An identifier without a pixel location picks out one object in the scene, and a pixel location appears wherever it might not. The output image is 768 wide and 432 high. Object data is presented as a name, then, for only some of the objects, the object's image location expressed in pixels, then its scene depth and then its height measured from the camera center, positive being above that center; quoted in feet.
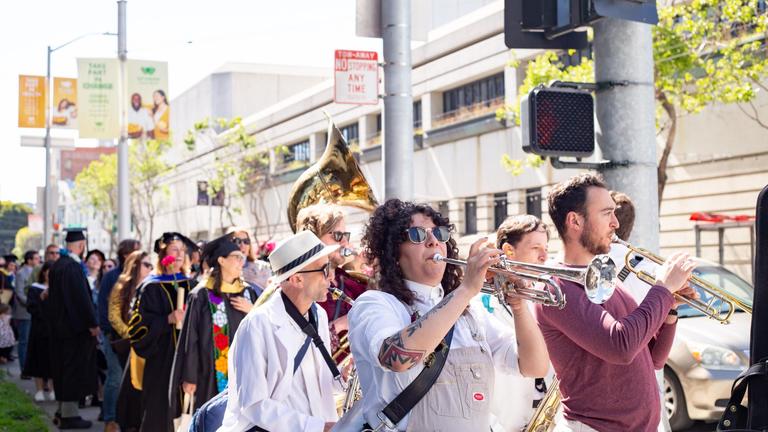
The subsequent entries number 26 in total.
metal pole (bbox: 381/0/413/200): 26.50 +3.43
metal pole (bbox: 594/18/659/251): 20.16 +2.34
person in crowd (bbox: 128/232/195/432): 27.94 -2.30
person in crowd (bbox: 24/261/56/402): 45.37 -4.67
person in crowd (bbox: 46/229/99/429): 37.81 -3.63
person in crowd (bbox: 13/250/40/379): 59.57 -4.44
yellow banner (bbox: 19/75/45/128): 97.04 +12.98
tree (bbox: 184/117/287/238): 181.78 +11.84
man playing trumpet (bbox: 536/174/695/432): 12.97 -1.27
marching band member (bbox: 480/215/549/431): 17.49 -2.43
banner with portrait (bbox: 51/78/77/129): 90.94 +12.05
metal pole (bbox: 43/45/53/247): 117.71 +6.69
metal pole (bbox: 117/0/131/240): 67.97 +4.20
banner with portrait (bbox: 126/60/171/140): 65.77 +9.01
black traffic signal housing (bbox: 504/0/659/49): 20.83 +4.35
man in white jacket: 14.83 -1.76
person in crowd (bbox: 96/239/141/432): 32.86 -3.40
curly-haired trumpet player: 11.16 -1.12
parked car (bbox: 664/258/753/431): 32.53 -4.30
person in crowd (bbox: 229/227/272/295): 27.45 -0.82
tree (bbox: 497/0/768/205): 67.62 +12.08
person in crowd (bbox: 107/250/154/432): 29.86 -3.15
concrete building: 83.25 +9.17
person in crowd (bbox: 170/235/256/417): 23.95 -2.07
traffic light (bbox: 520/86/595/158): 20.85 +2.22
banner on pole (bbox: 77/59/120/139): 65.00 +8.63
